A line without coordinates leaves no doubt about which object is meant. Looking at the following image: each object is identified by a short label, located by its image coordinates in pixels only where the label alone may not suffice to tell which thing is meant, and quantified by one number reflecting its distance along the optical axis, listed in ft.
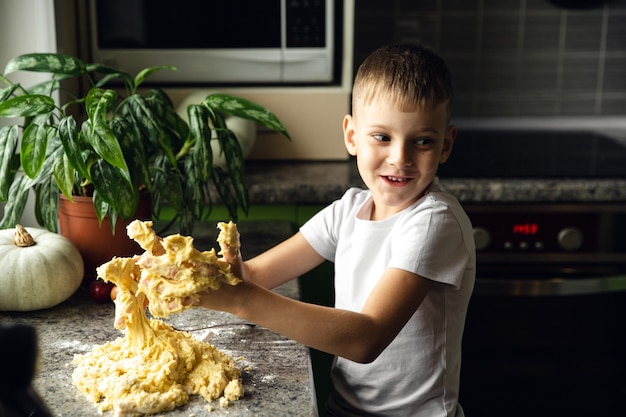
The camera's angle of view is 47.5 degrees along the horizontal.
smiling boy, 3.31
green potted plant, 3.87
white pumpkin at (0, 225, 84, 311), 3.90
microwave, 6.54
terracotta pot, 4.33
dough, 3.00
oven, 5.93
